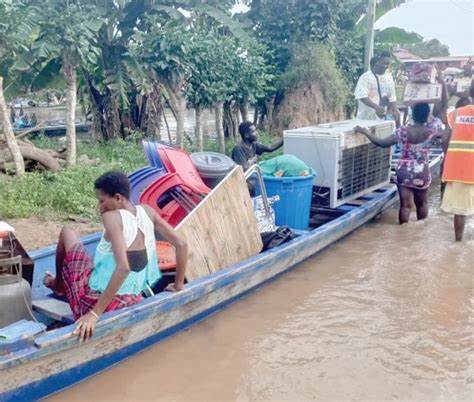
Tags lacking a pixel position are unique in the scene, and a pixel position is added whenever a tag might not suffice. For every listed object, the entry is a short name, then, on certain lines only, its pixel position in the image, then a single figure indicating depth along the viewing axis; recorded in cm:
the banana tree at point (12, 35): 729
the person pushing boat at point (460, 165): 625
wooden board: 450
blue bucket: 582
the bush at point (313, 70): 1249
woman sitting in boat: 336
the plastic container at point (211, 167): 523
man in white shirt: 855
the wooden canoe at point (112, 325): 313
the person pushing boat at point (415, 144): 673
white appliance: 641
